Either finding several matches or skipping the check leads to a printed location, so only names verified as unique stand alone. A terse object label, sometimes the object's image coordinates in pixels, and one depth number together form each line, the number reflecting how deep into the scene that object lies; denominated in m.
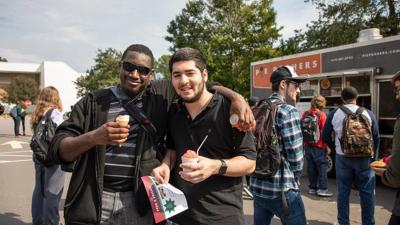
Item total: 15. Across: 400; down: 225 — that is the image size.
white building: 70.31
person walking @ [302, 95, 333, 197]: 6.92
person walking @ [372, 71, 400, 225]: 2.58
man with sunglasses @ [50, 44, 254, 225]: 2.23
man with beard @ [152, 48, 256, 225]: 2.08
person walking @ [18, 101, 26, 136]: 18.33
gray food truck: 7.13
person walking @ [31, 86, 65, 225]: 4.52
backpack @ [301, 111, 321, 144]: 6.96
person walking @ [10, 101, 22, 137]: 17.87
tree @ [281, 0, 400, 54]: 20.88
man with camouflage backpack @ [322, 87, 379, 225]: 4.67
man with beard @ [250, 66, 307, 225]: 2.91
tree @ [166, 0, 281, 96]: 25.41
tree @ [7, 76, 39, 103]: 60.31
